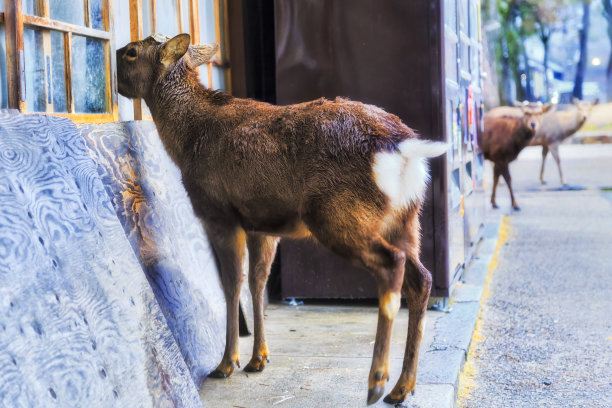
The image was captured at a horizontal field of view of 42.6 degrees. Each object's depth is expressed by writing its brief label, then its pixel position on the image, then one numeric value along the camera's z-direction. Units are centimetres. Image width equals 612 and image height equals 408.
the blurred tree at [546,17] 4231
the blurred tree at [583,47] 4212
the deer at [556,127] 1683
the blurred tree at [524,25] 4197
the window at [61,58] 346
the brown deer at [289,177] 357
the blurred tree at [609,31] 4069
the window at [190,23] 480
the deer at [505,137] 1298
